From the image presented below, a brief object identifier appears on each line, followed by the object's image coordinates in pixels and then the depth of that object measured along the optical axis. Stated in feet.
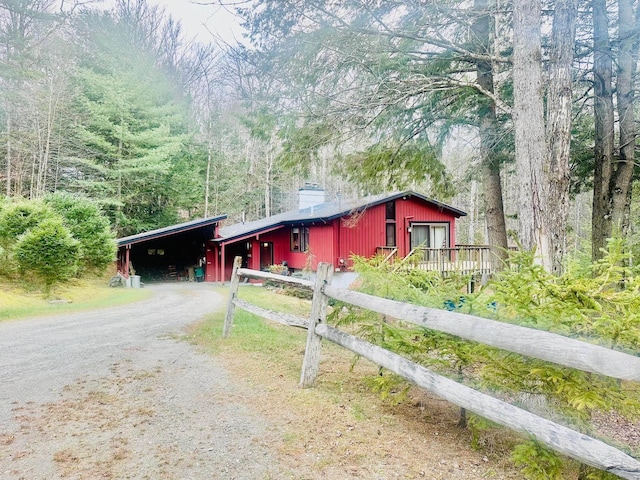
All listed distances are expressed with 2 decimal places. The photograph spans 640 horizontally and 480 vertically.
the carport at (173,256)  76.28
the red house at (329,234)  60.23
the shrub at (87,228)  54.13
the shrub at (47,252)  42.39
